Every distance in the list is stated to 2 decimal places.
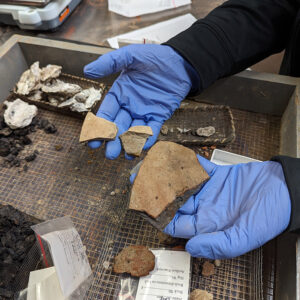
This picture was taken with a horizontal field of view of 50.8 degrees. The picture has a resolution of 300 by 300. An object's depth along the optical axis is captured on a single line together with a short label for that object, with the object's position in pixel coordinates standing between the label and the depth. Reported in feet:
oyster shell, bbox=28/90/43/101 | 1.90
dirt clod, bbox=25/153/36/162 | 1.67
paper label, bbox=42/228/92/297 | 1.19
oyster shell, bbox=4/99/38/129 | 1.73
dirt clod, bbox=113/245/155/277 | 1.31
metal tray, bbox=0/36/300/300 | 1.31
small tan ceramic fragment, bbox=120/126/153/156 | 1.50
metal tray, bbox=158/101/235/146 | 1.68
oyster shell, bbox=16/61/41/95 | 1.85
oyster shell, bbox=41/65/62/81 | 1.89
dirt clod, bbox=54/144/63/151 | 1.73
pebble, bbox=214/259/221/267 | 1.33
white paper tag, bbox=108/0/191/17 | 2.59
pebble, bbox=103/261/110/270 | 1.35
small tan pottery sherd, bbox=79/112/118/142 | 1.50
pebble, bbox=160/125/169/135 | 1.73
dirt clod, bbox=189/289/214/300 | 1.25
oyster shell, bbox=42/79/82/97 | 1.83
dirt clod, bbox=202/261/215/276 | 1.31
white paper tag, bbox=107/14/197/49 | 2.35
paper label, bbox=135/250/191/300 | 1.27
